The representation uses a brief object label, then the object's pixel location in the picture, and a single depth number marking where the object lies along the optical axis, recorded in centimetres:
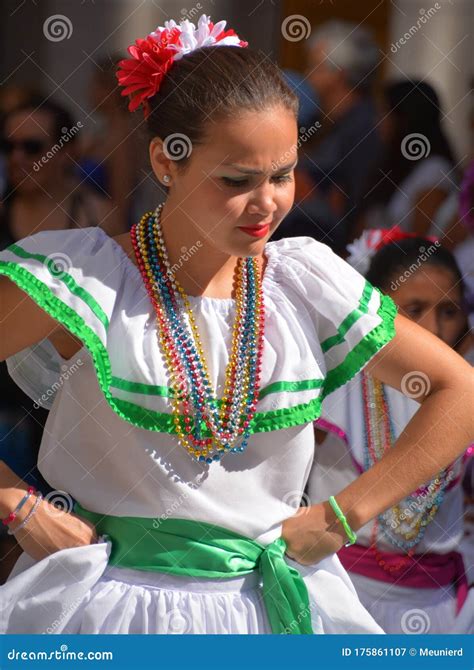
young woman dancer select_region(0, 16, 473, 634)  336
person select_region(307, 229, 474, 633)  514
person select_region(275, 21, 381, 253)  547
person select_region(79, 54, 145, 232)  502
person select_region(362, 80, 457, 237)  558
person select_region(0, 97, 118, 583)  505
